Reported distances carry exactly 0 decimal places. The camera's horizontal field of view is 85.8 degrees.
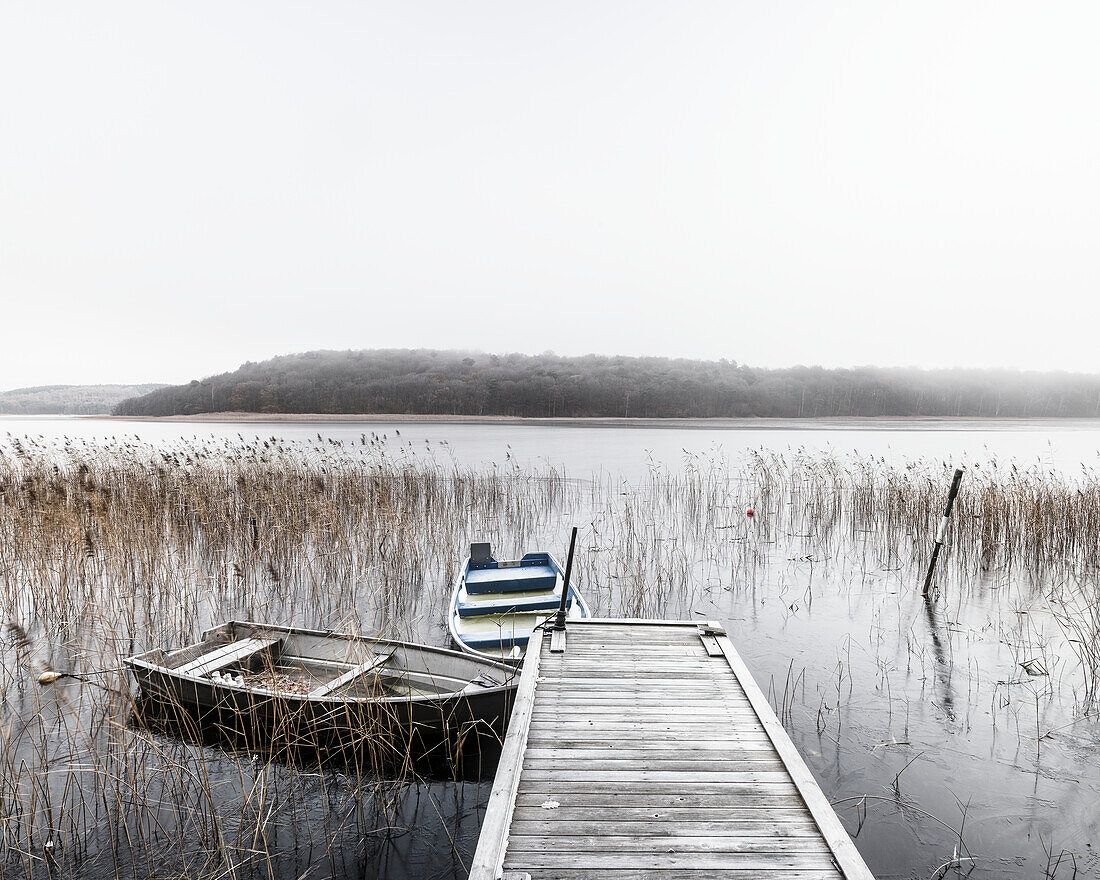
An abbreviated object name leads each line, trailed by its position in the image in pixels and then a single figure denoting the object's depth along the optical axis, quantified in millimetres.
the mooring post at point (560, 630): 5410
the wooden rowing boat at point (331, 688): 4637
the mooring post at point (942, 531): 9375
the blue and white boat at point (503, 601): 6418
